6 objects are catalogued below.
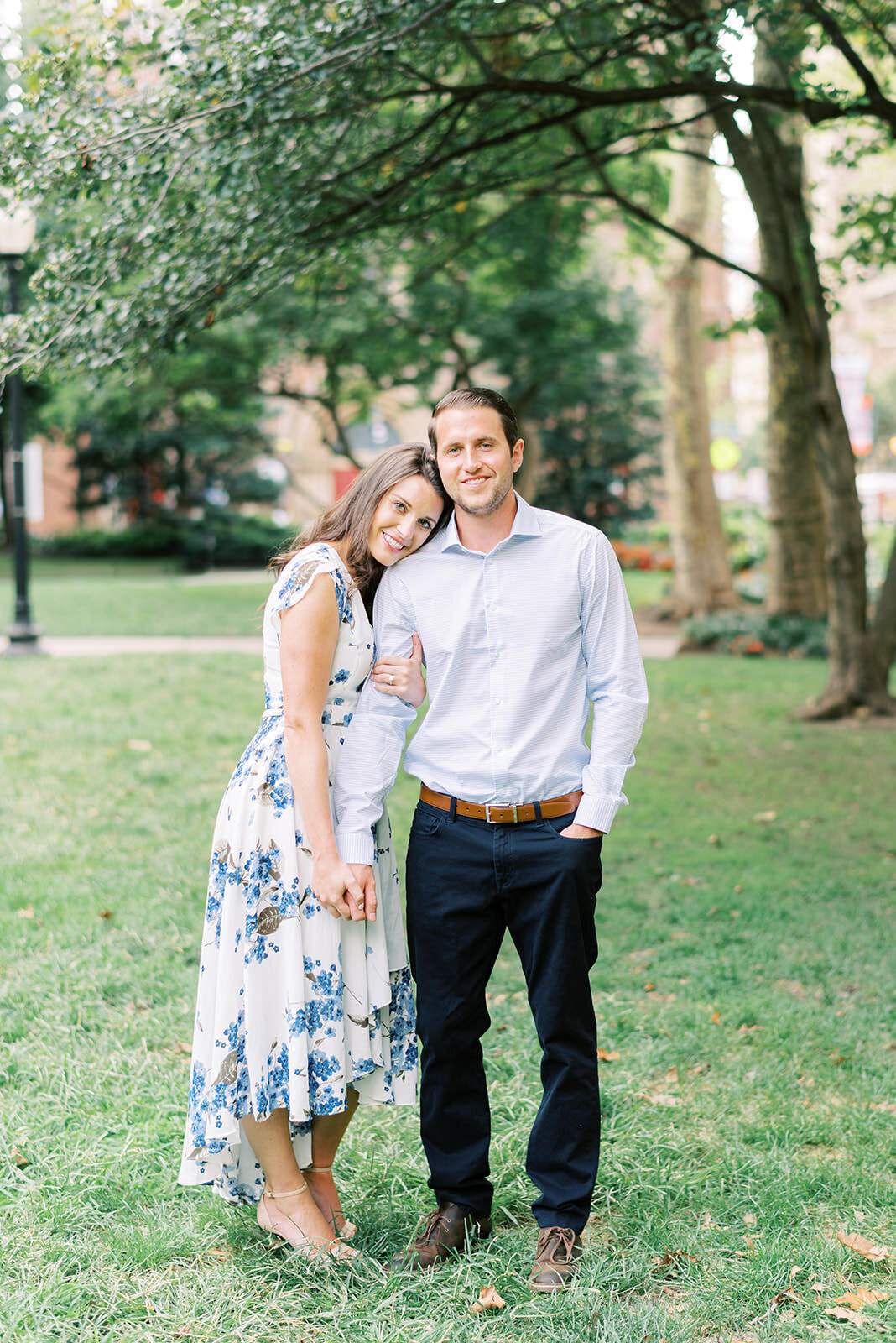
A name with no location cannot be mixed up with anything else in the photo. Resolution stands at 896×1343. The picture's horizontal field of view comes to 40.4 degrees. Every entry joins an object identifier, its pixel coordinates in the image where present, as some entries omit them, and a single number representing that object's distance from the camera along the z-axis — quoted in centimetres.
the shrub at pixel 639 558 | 3012
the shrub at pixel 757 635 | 1502
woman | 287
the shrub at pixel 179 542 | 3347
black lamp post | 1259
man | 289
